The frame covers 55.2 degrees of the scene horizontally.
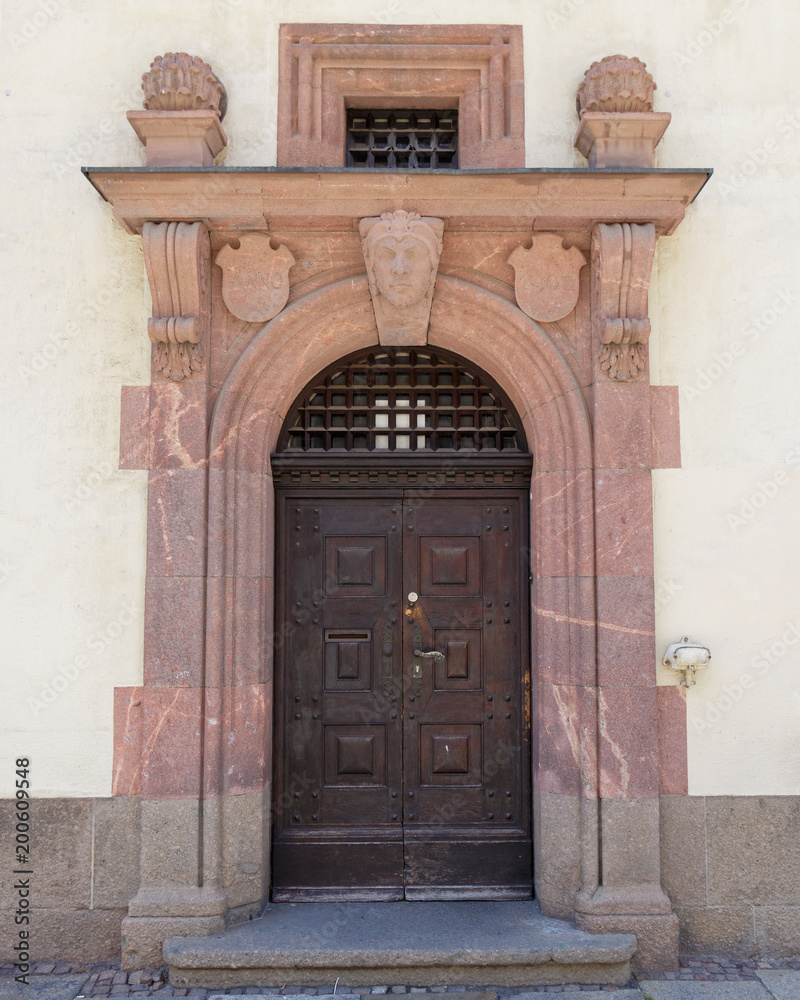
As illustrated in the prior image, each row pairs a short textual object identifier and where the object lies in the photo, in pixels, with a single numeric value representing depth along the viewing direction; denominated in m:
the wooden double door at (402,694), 4.40
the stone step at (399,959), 3.78
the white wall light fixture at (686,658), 4.09
